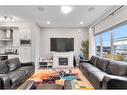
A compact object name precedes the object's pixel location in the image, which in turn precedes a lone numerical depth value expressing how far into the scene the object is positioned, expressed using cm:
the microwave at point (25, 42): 366
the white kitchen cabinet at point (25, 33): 366
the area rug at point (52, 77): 236
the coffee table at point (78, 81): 153
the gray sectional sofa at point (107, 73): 135
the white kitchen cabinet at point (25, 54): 367
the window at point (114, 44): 231
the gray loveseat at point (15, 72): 161
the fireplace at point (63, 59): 405
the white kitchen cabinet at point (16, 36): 369
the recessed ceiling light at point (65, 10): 236
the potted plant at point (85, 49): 417
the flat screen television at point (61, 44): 417
